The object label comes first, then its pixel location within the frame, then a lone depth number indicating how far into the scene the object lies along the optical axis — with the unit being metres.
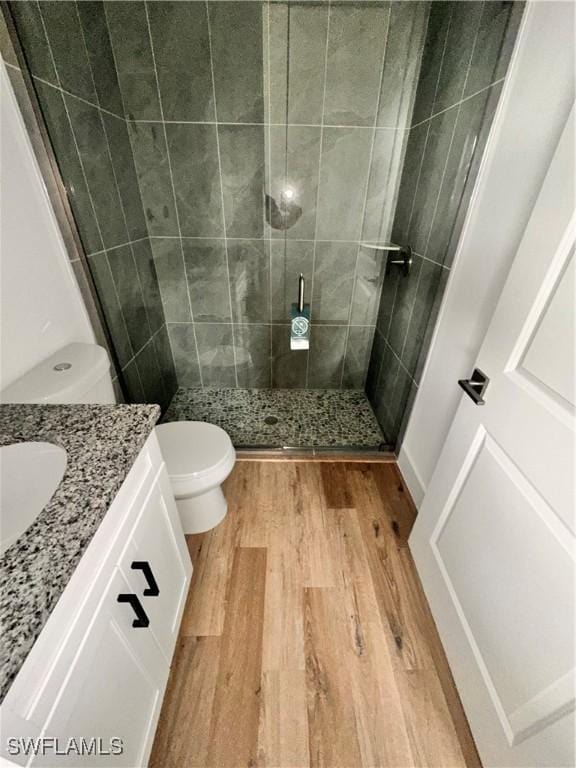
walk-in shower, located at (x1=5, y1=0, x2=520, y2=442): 1.21
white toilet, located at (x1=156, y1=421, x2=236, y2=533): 1.24
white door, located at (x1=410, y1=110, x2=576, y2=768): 0.64
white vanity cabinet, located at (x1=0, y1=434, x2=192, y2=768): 0.46
